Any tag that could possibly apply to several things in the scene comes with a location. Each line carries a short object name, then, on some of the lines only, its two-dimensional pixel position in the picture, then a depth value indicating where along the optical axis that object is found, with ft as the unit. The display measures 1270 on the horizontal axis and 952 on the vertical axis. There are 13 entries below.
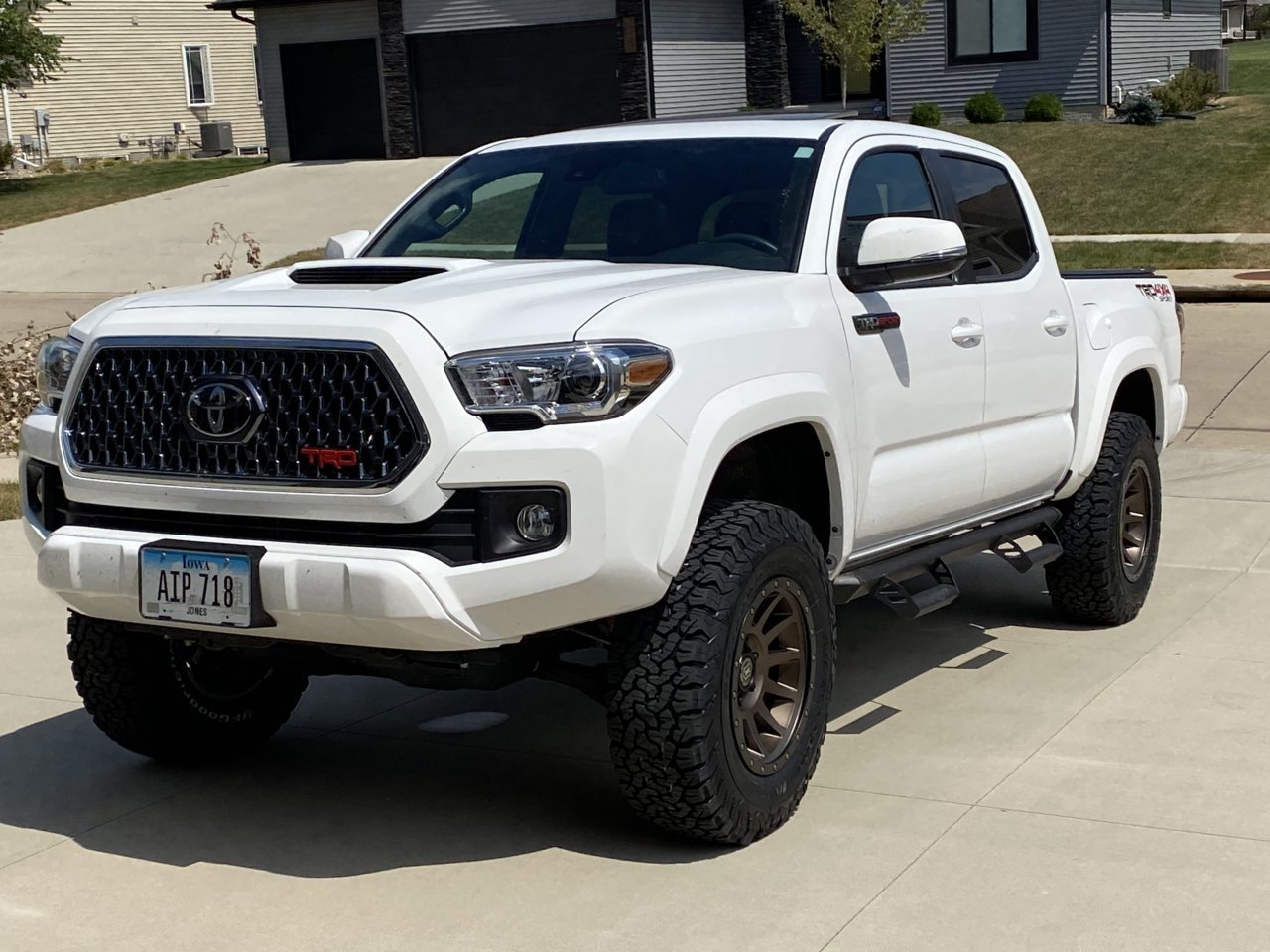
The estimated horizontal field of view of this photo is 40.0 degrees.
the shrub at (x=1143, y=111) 91.81
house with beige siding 139.13
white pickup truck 13.61
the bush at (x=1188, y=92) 95.76
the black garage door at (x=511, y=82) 107.55
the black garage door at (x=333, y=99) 116.16
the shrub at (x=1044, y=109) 94.02
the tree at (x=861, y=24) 98.12
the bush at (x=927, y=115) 94.84
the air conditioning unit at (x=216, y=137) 142.20
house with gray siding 99.66
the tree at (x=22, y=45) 105.40
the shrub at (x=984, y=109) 95.50
